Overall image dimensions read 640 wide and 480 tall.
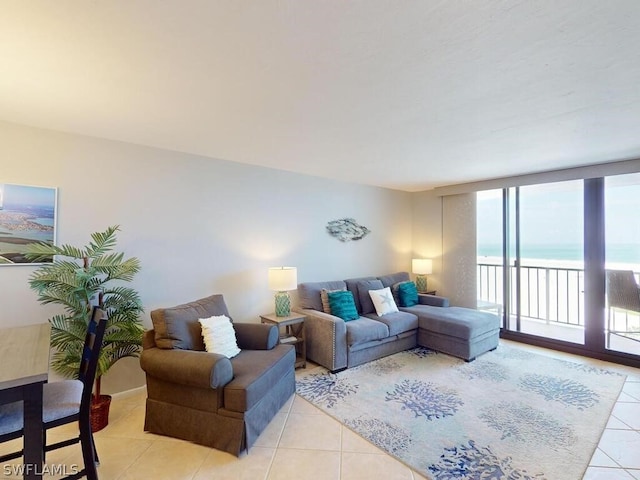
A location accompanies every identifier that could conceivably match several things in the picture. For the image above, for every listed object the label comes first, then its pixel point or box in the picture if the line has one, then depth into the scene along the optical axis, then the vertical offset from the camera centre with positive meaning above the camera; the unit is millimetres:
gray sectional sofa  3385 -1003
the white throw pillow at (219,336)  2434 -755
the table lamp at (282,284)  3426 -435
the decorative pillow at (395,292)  4564 -691
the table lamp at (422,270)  5117 -385
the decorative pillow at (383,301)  4066 -750
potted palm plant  2212 -454
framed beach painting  2324 +194
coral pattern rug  1974 -1380
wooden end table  3393 -1059
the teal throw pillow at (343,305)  3732 -741
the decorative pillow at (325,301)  3802 -695
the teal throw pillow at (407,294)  4520 -720
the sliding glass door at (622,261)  3432 -140
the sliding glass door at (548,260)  4066 -164
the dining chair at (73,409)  1525 -867
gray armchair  2014 -1010
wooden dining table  1285 -639
